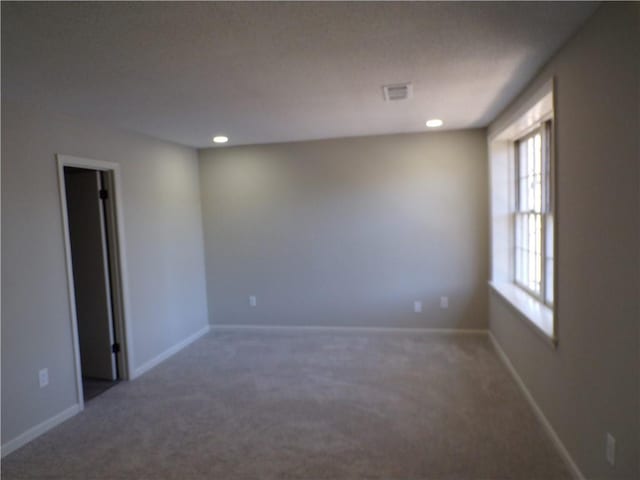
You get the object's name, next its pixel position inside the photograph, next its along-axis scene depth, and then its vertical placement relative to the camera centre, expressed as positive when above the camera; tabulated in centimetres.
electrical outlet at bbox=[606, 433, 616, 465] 180 -108
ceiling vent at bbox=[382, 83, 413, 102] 278 +83
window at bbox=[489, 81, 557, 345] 301 -6
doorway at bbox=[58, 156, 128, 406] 373 -44
